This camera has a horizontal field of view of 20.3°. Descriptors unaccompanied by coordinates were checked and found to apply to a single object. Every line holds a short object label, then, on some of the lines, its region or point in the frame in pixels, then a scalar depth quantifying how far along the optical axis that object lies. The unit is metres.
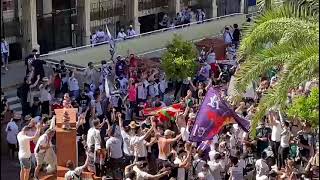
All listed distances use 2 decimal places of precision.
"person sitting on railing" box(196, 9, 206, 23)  36.17
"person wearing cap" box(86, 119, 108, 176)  18.17
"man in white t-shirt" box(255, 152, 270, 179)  16.53
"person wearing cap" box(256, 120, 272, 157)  19.05
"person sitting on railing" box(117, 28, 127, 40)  31.26
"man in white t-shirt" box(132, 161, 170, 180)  16.42
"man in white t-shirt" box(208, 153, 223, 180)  16.89
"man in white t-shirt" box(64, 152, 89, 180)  16.39
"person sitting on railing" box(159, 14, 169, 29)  35.12
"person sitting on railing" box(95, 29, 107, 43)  30.75
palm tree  15.12
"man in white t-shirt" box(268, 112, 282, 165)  18.89
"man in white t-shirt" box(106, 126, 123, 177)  18.25
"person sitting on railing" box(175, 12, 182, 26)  35.03
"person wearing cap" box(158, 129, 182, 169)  17.83
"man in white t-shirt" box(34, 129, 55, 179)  17.52
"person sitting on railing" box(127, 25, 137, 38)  32.00
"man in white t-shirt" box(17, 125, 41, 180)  17.91
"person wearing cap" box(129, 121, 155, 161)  18.14
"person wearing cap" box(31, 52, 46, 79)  25.15
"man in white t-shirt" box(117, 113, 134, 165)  18.30
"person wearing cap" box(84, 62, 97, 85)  25.66
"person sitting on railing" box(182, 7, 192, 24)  35.38
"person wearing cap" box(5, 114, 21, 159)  20.25
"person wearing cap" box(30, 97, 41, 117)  23.09
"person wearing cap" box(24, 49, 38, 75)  25.78
